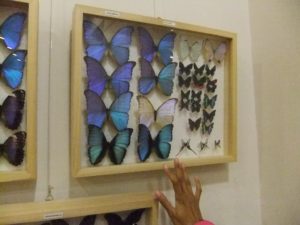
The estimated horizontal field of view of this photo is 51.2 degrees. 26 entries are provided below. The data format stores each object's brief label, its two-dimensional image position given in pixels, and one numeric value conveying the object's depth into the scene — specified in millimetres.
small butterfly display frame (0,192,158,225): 550
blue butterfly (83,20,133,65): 640
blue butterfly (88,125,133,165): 636
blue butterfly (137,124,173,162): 697
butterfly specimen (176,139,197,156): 764
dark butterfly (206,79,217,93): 807
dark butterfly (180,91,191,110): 766
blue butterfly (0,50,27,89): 572
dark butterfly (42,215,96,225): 628
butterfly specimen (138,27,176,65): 707
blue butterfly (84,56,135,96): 637
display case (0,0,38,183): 572
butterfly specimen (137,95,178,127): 701
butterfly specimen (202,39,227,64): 807
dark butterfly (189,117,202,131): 778
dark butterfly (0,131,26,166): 570
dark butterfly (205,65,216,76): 804
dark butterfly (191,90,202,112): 780
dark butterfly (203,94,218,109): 800
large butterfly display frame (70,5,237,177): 612
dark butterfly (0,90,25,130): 571
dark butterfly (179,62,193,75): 763
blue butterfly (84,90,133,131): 634
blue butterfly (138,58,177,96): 706
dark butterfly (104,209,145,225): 651
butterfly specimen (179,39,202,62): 766
